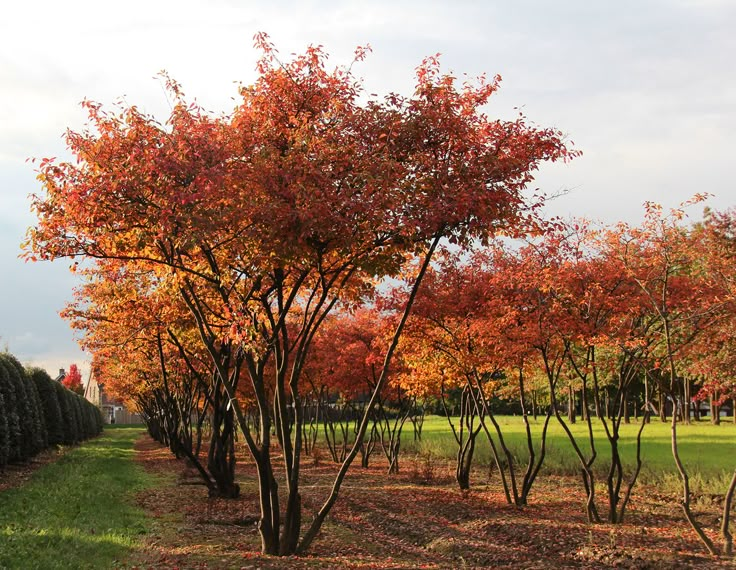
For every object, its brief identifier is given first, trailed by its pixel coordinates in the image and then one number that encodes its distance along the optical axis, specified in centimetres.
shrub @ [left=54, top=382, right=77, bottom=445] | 2970
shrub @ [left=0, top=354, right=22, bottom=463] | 1883
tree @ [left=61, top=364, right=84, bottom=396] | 7444
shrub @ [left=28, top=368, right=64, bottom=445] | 2600
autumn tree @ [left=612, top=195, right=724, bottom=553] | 959
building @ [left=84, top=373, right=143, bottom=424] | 8262
